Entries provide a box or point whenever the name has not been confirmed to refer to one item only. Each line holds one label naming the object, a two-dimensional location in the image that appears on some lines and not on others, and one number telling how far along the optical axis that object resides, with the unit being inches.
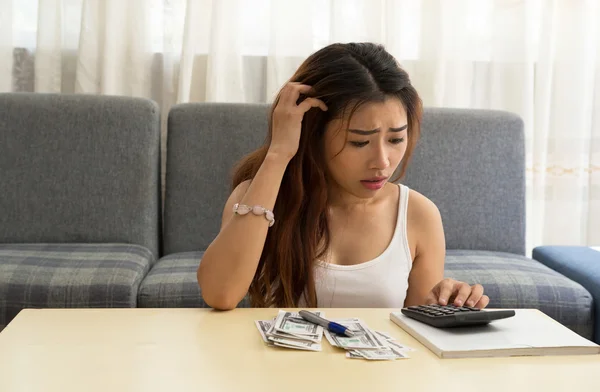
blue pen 47.5
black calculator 48.4
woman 58.2
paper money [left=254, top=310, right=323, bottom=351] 45.3
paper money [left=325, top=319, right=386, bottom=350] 45.2
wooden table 39.0
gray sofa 109.8
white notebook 45.0
